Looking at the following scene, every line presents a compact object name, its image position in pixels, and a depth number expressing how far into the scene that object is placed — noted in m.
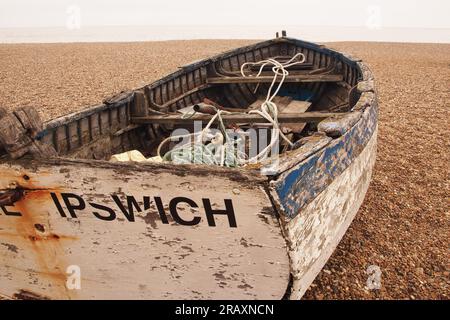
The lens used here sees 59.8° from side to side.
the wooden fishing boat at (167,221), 2.00
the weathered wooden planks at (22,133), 2.14
